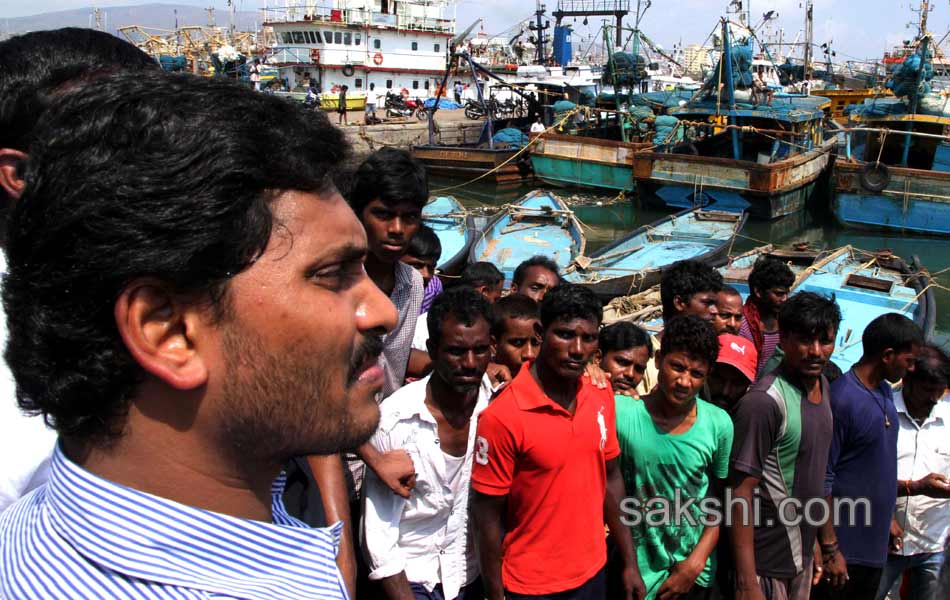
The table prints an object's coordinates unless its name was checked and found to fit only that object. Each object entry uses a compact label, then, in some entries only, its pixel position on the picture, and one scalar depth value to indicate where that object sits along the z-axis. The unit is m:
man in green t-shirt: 2.77
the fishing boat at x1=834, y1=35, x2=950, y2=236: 15.09
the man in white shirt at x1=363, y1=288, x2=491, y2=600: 2.41
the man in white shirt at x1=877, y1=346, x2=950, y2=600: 3.34
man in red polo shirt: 2.45
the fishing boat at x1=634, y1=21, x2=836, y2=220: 16.62
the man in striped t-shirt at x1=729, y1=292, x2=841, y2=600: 2.79
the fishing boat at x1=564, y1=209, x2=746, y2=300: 9.21
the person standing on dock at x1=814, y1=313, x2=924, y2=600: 3.07
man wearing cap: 3.38
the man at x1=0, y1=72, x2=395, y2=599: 0.85
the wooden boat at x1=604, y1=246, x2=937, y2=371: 7.19
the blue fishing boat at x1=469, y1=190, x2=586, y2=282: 10.73
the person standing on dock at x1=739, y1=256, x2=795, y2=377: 4.36
